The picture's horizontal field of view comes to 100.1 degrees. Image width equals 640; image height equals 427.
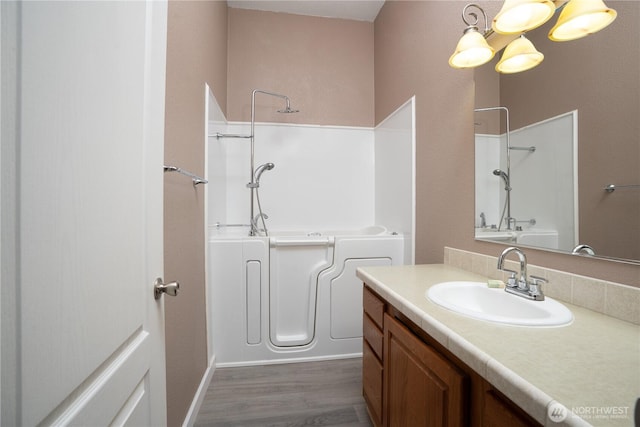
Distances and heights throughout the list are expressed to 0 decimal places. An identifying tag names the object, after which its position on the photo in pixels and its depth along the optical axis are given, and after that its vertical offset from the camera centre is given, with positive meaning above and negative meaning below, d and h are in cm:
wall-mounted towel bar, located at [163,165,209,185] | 110 +19
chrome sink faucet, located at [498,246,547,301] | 94 -25
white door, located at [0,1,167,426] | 34 +0
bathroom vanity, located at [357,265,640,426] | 49 -32
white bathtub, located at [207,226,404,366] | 201 -62
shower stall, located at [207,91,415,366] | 200 -43
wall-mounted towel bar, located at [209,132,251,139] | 215 +67
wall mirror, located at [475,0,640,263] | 80 +26
